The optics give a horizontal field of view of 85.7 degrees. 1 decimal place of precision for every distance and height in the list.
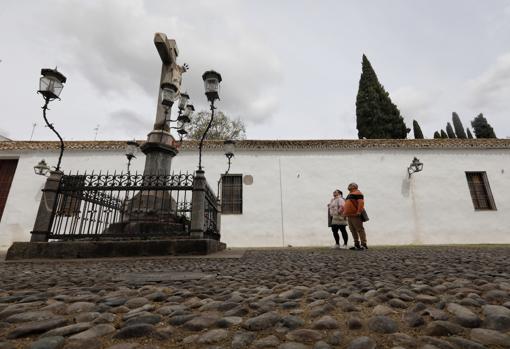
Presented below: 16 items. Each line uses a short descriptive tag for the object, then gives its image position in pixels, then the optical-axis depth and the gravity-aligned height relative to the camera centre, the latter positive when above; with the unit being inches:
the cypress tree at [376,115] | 763.4 +374.4
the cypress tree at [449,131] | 1271.5 +553.3
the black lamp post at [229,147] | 404.2 +149.9
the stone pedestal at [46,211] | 218.4 +34.5
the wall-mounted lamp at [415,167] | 518.9 +157.0
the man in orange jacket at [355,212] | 277.0 +39.7
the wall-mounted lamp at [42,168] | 506.0 +155.7
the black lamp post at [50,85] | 232.7 +140.2
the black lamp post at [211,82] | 257.9 +155.3
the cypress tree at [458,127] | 1263.4 +566.7
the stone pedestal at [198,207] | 224.7 +37.6
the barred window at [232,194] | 526.3 +111.3
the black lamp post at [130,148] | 413.2 +155.9
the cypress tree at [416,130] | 1009.2 +433.9
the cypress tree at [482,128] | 1128.8 +514.7
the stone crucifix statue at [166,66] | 300.7 +217.8
